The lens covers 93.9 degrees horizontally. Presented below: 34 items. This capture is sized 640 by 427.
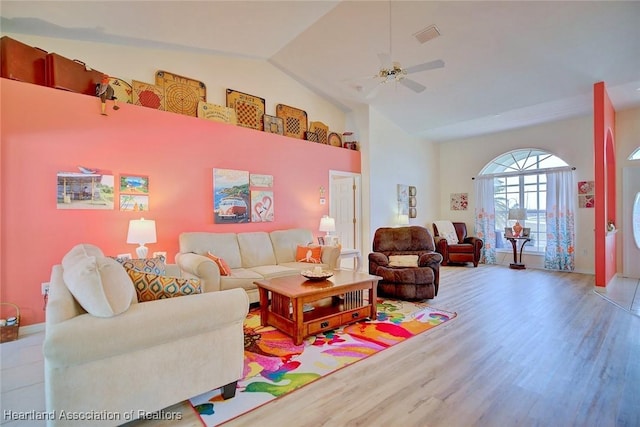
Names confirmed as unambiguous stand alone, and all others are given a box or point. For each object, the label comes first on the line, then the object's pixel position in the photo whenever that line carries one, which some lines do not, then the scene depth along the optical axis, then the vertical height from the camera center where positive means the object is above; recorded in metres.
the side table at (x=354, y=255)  5.48 -0.80
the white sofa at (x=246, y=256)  3.47 -0.61
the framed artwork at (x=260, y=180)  5.00 +0.56
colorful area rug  1.97 -1.24
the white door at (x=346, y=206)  6.41 +0.13
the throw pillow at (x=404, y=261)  4.38 -0.73
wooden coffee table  2.81 -0.98
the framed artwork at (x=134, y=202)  3.77 +0.16
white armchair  1.47 -0.78
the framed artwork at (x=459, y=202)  7.93 +0.24
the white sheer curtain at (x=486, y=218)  7.34 -0.19
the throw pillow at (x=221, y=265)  3.72 -0.65
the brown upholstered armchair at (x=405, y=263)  4.10 -0.75
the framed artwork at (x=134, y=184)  3.77 +0.39
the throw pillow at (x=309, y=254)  4.71 -0.67
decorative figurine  3.58 +1.46
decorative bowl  3.20 -0.67
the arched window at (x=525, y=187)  6.69 +0.54
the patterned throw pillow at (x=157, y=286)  1.93 -0.47
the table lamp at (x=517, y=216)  6.55 -0.14
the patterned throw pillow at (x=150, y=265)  2.62 -0.46
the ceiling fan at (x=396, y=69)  3.34 +1.61
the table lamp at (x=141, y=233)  3.54 -0.22
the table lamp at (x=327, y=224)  5.67 -0.23
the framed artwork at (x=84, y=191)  3.37 +0.29
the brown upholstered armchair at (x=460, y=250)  6.96 -0.94
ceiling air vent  3.97 +2.42
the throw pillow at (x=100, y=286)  1.56 -0.38
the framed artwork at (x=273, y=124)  5.38 +1.63
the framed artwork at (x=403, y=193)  7.09 +0.44
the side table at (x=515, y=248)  6.58 -0.86
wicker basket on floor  2.89 -1.13
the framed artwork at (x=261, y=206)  5.02 +0.12
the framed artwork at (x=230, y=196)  4.61 +0.27
